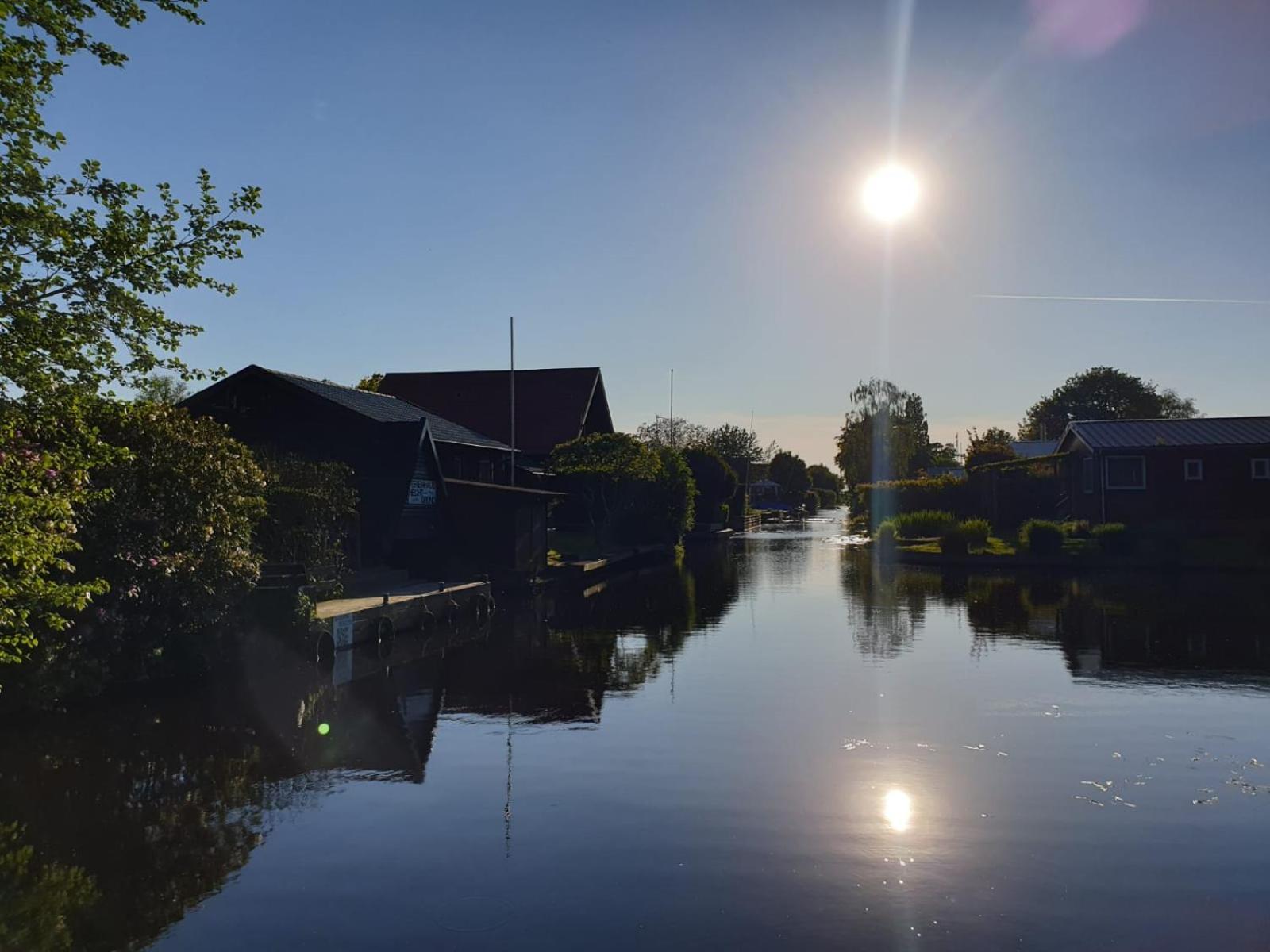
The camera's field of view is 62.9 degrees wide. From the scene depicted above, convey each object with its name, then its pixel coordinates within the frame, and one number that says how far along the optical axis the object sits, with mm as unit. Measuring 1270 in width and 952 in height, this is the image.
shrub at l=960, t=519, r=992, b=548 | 48531
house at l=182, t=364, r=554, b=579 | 32781
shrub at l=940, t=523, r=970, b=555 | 46812
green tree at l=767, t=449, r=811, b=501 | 150125
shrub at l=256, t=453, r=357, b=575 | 25609
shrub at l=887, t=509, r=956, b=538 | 56697
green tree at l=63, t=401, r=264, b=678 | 18266
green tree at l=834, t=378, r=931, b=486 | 107562
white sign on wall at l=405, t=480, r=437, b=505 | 34000
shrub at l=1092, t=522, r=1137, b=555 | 43562
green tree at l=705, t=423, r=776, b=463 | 125312
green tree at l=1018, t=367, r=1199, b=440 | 138875
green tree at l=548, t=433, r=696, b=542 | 52219
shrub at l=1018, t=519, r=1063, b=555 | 44312
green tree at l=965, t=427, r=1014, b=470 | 81188
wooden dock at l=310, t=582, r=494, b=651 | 23703
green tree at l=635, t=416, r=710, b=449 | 119188
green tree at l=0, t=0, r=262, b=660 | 10273
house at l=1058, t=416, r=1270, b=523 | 47312
